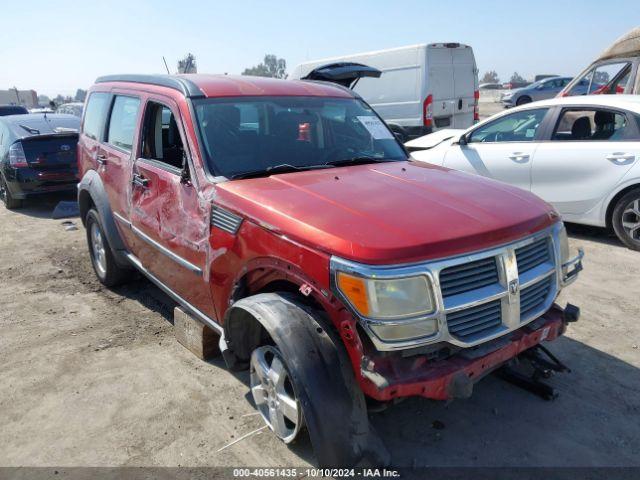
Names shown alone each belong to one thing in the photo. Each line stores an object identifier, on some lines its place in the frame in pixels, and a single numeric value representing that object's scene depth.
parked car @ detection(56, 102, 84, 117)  17.34
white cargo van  10.69
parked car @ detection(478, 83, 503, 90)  60.58
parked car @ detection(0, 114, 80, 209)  8.55
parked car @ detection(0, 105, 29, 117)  16.58
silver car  25.67
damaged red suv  2.32
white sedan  5.79
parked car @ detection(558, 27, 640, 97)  10.04
